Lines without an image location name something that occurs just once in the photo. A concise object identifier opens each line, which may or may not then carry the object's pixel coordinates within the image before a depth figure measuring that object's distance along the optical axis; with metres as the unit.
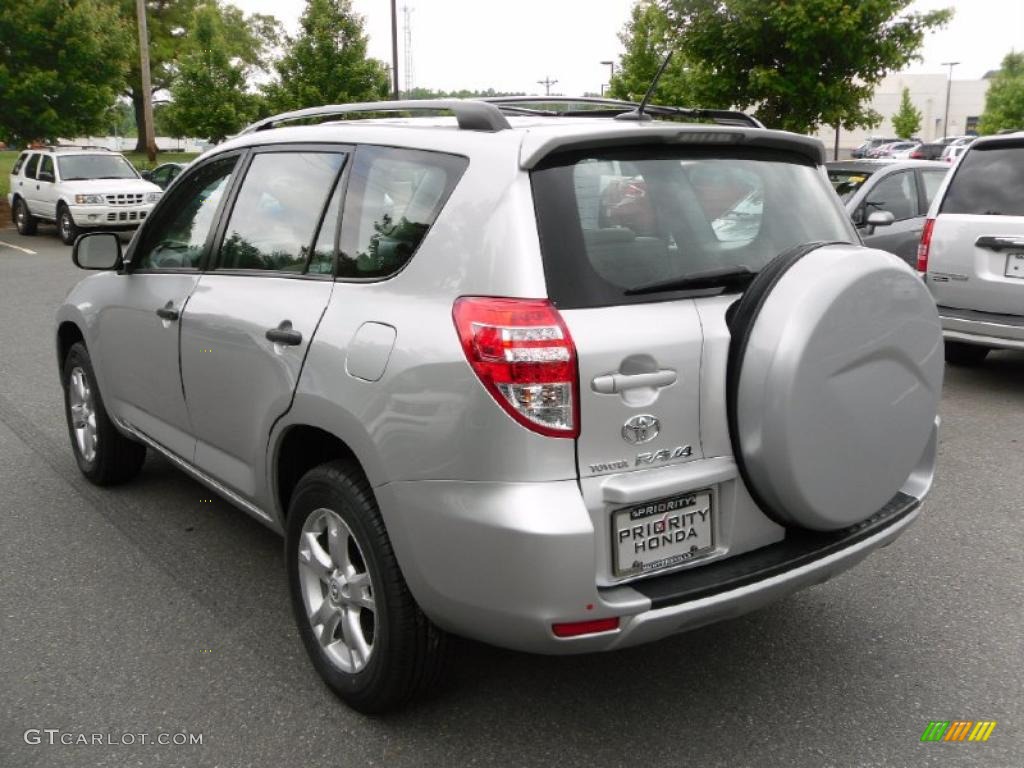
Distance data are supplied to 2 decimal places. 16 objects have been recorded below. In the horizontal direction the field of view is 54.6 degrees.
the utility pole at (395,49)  27.73
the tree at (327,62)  28.94
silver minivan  6.74
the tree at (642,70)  24.08
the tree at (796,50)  15.76
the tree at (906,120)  78.06
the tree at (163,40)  58.91
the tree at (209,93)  40.97
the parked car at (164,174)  24.33
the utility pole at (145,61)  31.89
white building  102.44
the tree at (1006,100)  61.38
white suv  19.59
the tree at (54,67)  25.48
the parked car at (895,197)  9.51
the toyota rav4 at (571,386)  2.49
